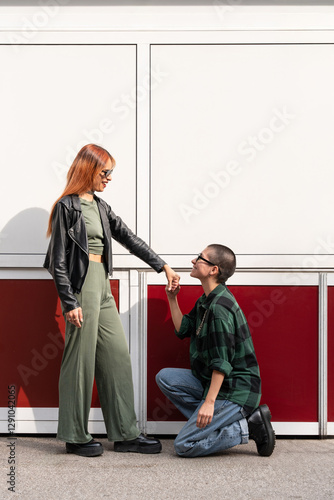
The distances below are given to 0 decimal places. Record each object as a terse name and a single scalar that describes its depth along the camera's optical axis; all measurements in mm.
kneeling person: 7176
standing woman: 7176
